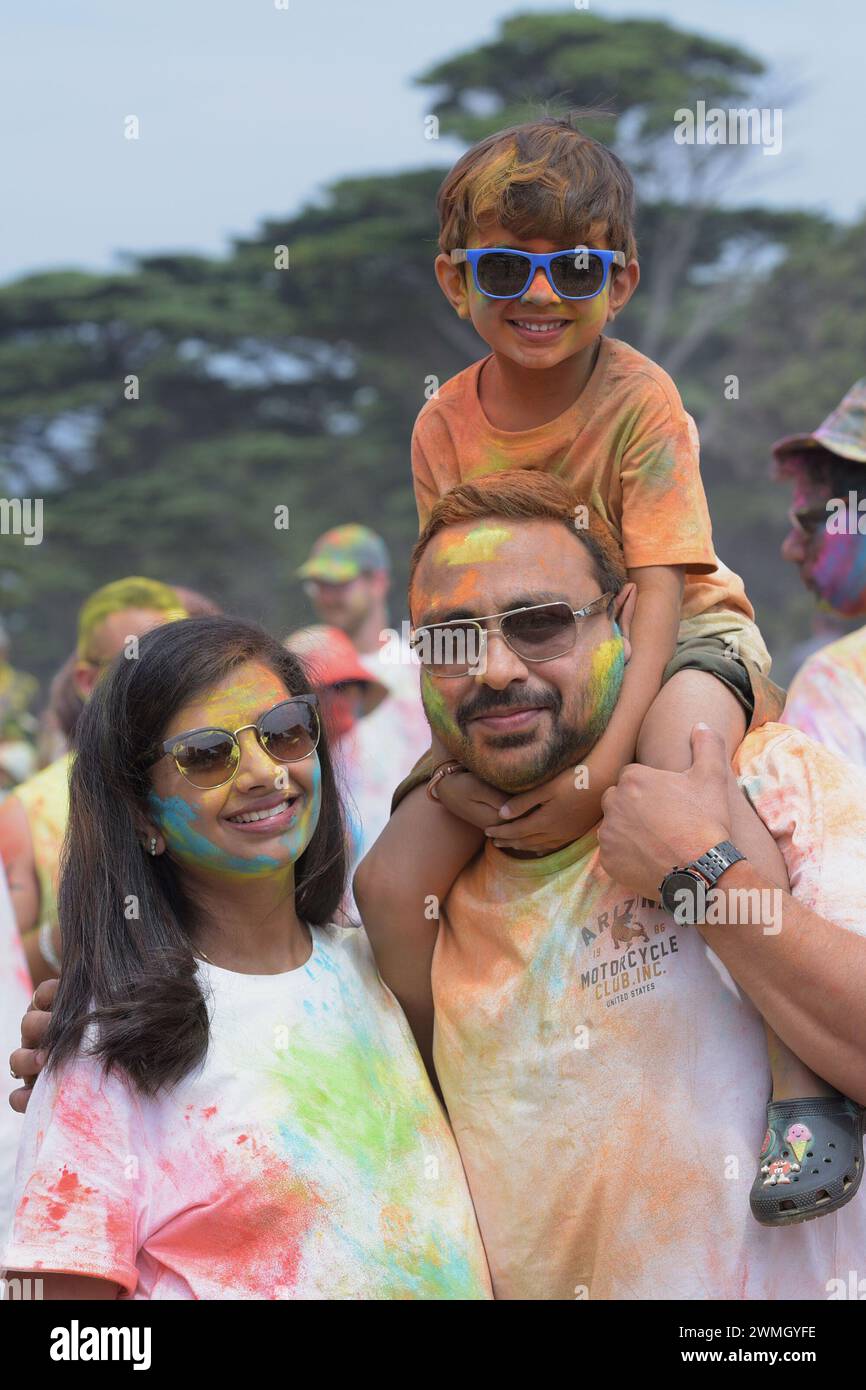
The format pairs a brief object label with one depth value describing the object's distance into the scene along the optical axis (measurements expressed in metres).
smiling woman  2.81
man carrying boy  2.86
